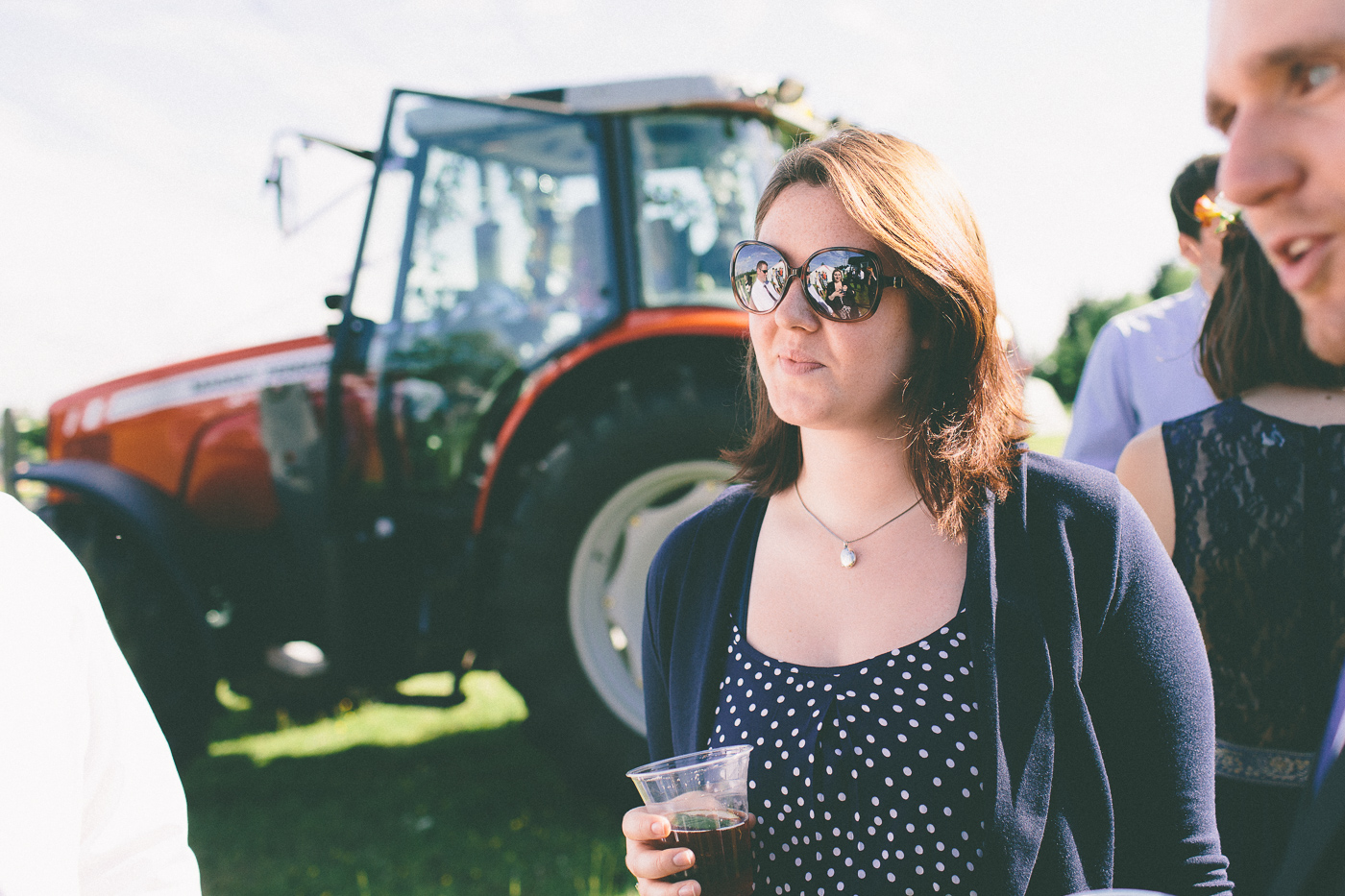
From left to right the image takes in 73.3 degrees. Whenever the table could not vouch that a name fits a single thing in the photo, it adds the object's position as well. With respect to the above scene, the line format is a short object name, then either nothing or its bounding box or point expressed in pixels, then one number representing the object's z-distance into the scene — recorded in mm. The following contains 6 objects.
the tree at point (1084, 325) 38562
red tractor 3307
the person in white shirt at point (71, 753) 888
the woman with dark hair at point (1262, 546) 1455
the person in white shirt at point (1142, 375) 2230
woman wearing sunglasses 1175
